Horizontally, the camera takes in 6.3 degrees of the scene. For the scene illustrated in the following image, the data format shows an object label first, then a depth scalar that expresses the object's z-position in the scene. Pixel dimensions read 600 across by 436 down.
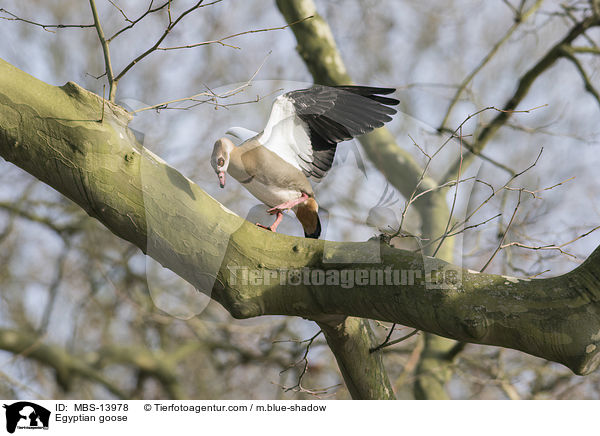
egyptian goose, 15.40
